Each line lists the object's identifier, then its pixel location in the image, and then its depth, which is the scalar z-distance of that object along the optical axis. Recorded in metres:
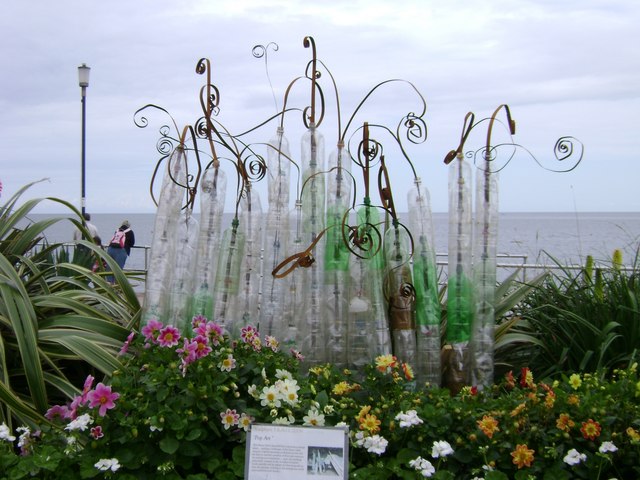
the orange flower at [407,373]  2.98
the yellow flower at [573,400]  2.56
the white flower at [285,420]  2.55
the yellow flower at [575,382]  2.74
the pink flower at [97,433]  2.51
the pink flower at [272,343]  3.25
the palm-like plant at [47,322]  3.30
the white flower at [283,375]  2.75
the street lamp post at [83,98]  14.65
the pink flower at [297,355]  3.36
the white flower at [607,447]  2.33
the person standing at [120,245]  11.18
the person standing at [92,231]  9.29
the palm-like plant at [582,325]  3.62
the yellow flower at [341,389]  2.84
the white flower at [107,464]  2.37
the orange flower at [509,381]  3.13
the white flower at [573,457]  2.35
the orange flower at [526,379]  2.90
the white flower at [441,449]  2.38
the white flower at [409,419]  2.48
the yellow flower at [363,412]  2.60
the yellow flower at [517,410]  2.54
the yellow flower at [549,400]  2.56
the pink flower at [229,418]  2.55
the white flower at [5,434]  2.71
